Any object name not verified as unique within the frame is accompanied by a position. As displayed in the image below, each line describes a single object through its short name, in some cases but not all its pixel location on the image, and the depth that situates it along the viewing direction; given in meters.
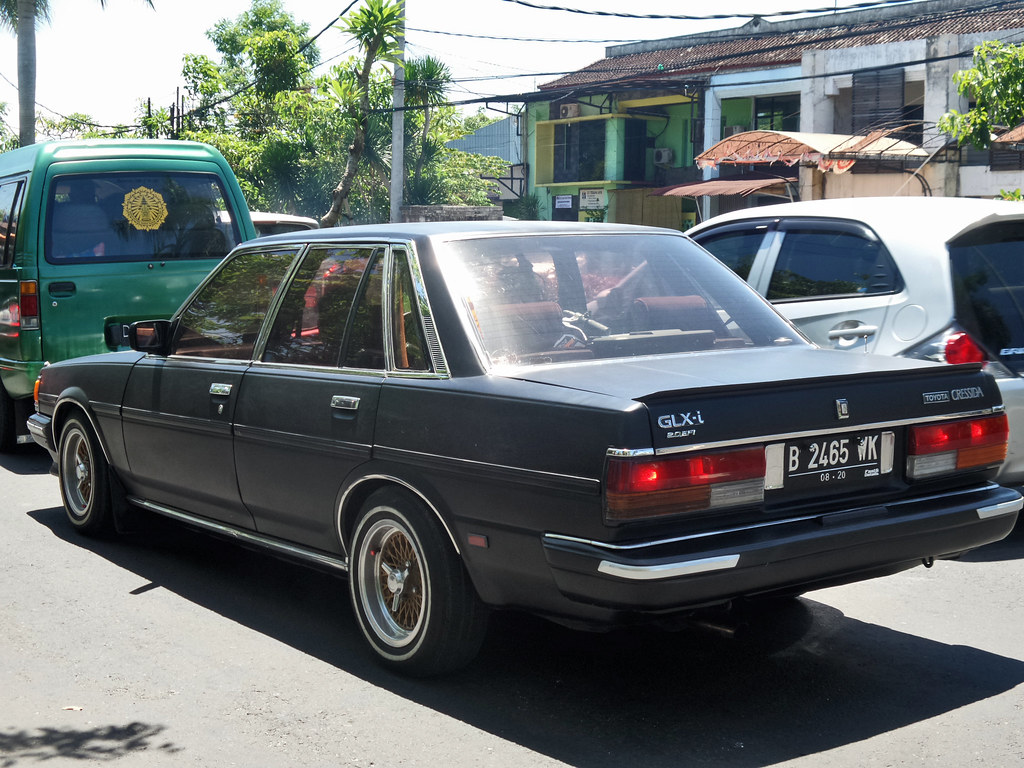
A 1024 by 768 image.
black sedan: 3.64
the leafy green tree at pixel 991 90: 12.69
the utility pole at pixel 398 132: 25.95
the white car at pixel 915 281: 5.92
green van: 9.05
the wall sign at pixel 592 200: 42.28
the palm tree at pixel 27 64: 22.67
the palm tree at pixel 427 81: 33.09
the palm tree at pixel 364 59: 25.31
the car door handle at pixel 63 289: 9.06
